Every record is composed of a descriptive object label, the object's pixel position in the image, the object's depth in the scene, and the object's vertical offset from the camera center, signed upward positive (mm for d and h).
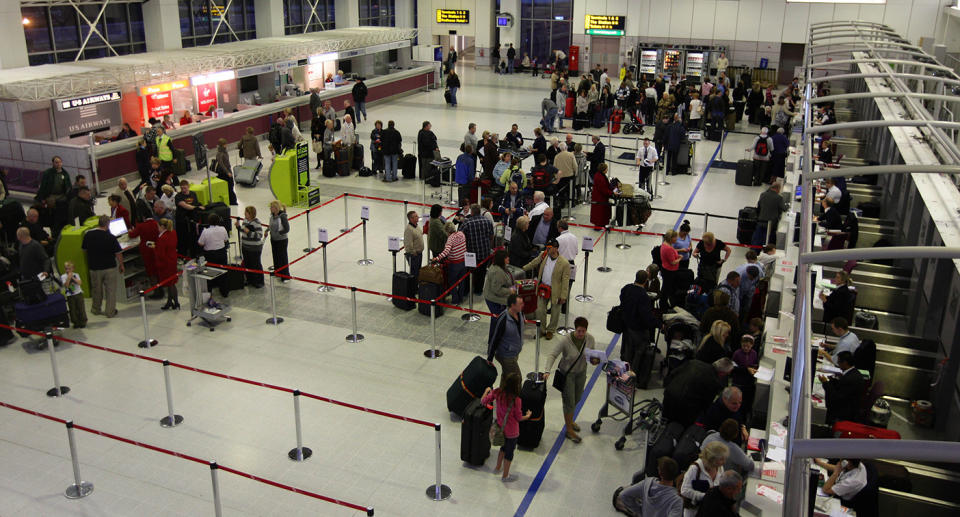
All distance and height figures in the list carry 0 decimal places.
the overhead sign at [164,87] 21562 -1886
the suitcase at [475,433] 8367 -4196
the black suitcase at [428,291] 11898 -3913
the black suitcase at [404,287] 12305 -3994
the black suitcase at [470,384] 8984 -3990
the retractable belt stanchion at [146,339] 10861 -4305
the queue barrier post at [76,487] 7977 -4583
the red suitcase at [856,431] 7145 -3633
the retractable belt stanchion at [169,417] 9048 -4474
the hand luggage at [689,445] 7488 -3869
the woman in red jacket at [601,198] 15312 -3324
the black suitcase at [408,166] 20016 -3571
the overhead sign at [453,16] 42438 +119
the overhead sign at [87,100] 18484 -1952
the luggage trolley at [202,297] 11664 -3977
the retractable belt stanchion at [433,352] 10742 -4375
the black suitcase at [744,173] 19703 -3623
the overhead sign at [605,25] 38219 -245
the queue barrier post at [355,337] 11344 -4380
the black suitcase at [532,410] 8562 -4058
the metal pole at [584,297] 12755 -4276
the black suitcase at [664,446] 7645 -3927
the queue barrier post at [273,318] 11699 -4293
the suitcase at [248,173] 19016 -3579
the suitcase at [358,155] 20500 -3391
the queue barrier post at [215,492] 7040 -4132
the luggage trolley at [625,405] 8766 -4131
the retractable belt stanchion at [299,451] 8471 -4531
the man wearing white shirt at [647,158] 17641 -2928
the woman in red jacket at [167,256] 12031 -3482
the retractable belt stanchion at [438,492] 7987 -4582
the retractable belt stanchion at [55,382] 9617 -4357
